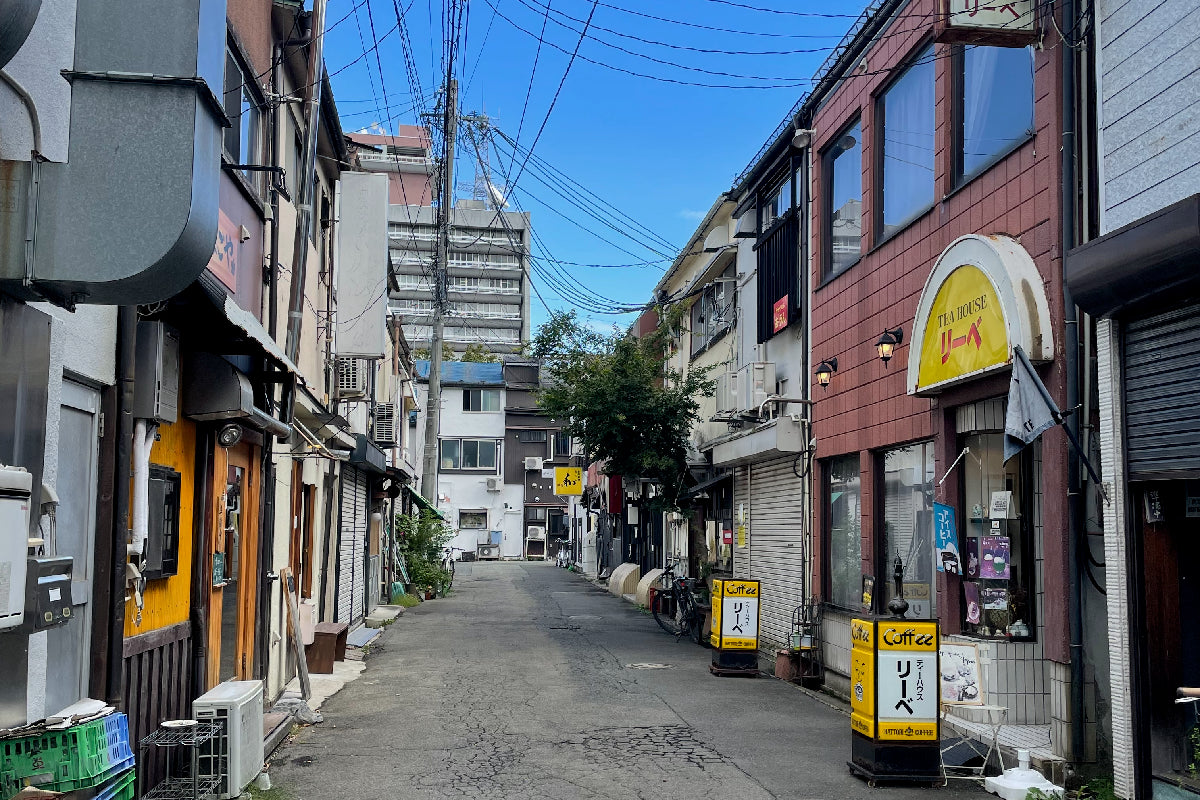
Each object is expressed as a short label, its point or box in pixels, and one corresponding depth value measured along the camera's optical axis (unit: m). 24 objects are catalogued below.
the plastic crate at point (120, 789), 4.91
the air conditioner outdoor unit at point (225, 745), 7.49
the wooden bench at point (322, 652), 14.59
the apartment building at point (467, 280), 76.81
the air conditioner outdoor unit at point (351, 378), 16.50
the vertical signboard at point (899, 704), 8.81
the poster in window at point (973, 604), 10.65
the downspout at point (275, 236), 11.48
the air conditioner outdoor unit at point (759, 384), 18.58
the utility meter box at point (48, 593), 4.67
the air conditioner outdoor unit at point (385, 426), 23.30
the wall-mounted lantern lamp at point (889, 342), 12.61
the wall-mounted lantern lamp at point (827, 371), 15.32
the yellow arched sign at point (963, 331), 9.78
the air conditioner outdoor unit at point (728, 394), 20.00
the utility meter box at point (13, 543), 4.27
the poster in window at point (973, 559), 10.70
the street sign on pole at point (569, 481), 48.56
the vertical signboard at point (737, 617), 15.25
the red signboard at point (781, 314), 17.94
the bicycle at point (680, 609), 19.95
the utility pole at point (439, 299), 27.33
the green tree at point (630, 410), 23.20
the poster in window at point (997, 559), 10.27
